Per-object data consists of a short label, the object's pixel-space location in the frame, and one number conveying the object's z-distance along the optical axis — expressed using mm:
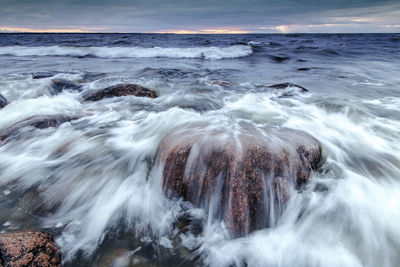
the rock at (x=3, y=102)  5359
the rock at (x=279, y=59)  15012
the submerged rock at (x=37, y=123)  3947
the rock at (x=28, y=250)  1488
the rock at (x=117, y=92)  5965
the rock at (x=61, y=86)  6618
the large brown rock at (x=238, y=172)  2256
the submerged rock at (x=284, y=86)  7026
